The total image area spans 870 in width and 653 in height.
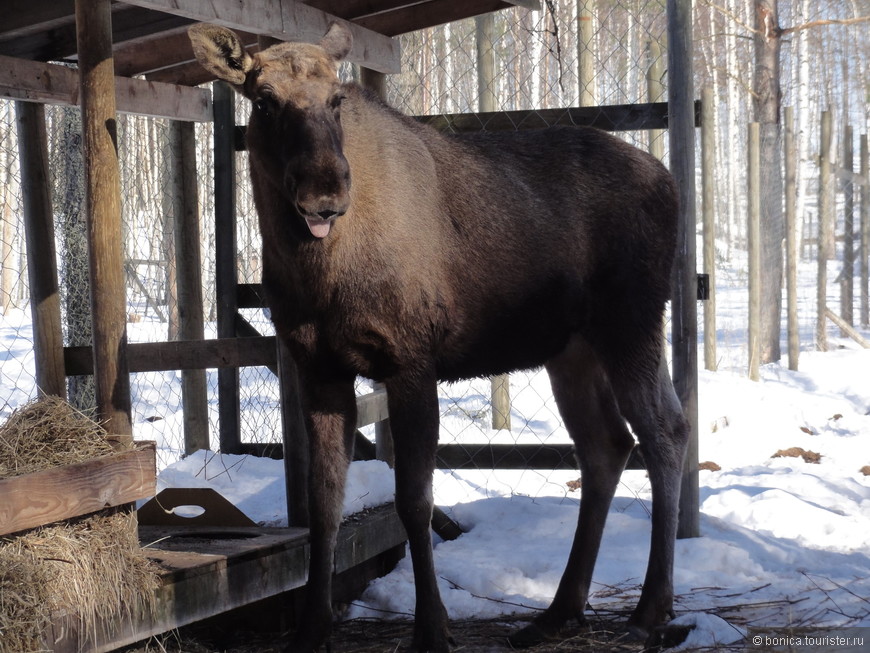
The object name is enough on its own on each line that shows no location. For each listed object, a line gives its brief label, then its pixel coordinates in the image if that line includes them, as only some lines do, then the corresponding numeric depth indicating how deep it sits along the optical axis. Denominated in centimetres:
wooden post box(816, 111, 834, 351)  1348
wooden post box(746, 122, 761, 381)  1109
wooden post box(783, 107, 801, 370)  1219
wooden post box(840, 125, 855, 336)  1491
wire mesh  822
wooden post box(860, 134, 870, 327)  1472
